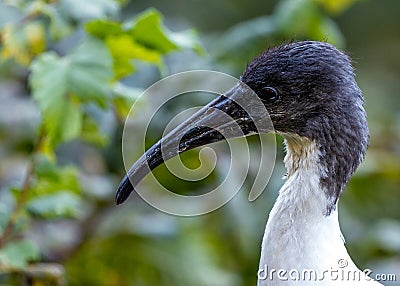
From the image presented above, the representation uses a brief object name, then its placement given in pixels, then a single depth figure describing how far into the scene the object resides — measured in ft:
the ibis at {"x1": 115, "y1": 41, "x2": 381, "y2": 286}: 13.64
